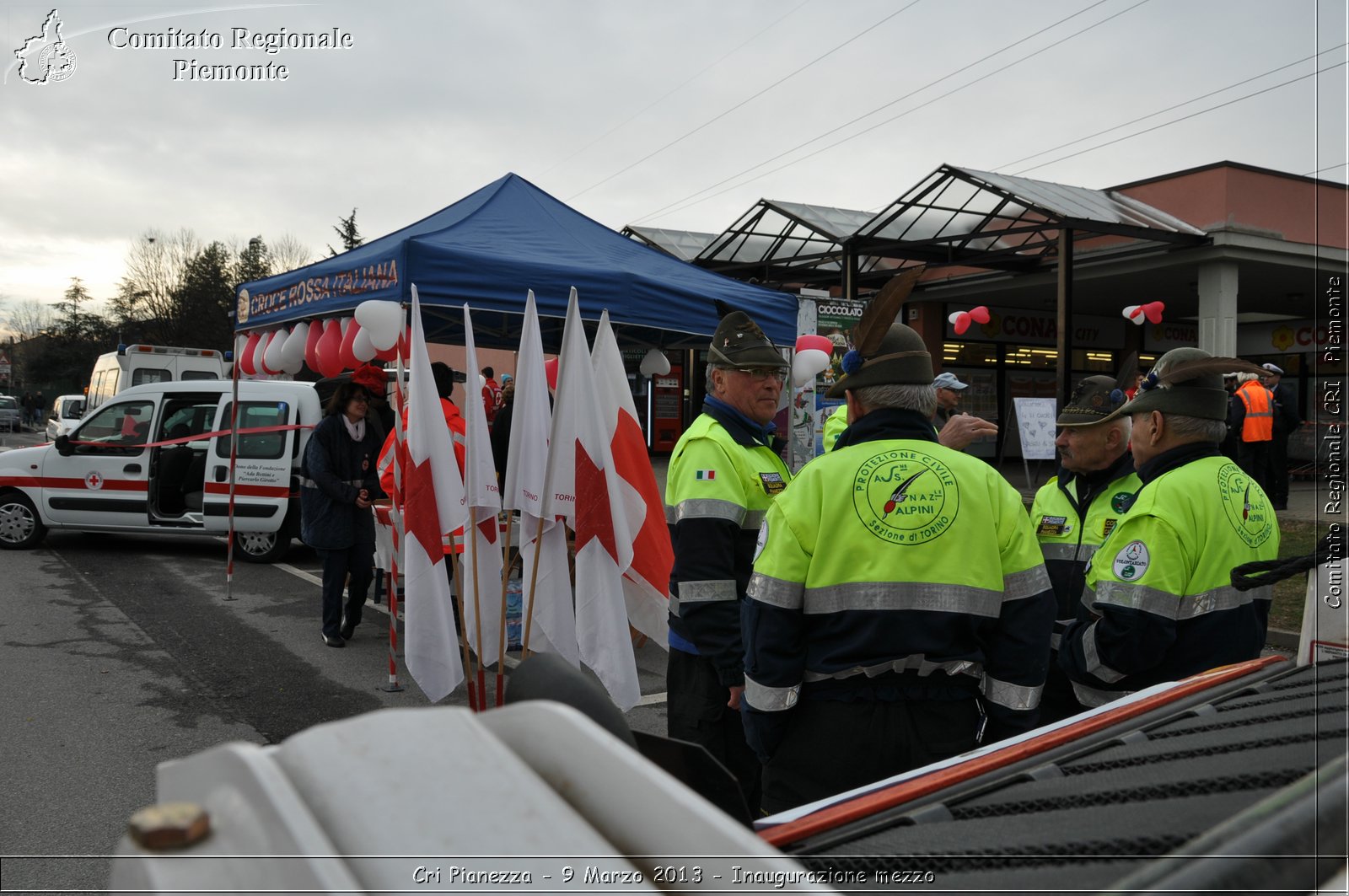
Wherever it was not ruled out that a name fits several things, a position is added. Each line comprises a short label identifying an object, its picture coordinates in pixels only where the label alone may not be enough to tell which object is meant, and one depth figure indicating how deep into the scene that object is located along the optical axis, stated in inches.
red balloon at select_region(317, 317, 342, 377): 265.3
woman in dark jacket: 274.7
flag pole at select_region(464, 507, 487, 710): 198.5
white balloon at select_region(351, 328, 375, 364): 247.8
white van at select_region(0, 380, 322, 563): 406.0
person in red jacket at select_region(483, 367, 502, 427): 523.2
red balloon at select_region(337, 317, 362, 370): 259.9
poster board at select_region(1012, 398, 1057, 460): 577.0
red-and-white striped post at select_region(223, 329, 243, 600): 314.0
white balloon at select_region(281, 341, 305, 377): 290.3
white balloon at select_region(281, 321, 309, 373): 286.7
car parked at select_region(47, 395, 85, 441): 1031.8
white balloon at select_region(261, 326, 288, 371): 293.4
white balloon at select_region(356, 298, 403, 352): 221.3
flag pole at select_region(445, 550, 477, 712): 195.4
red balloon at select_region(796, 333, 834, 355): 377.7
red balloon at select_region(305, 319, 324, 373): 278.2
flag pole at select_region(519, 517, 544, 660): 201.6
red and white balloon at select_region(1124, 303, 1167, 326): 567.0
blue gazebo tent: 236.4
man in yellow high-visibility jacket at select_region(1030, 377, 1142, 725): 130.2
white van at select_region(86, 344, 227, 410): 722.8
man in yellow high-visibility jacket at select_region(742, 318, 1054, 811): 91.5
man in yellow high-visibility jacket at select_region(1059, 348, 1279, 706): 103.7
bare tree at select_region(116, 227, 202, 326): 1870.1
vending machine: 946.3
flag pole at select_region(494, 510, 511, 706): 197.5
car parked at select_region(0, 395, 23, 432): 1739.7
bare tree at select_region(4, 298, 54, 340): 2655.0
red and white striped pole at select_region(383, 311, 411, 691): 216.8
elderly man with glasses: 125.8
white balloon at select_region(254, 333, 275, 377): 310.5
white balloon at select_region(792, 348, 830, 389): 356.2
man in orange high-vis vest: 490.6
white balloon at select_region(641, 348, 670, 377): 356.5
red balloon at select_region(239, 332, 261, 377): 316.8
